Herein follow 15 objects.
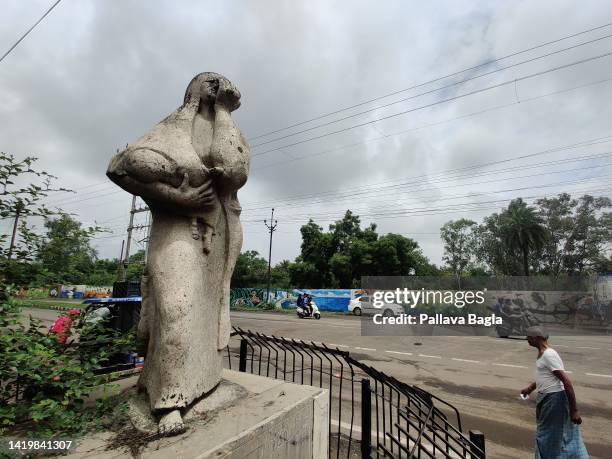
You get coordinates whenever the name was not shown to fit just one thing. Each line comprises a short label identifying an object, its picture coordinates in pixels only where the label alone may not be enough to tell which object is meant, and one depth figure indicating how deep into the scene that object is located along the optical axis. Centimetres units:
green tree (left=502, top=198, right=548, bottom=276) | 3425
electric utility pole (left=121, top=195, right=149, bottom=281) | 2158
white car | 2072
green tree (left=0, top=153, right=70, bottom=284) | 230
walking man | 334
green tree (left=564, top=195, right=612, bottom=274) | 3238
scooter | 2370
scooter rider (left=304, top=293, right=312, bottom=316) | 2380
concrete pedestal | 191
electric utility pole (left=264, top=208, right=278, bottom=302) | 3329
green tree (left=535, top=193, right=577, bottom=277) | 3434
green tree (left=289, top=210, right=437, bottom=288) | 3206
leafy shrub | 198
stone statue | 231
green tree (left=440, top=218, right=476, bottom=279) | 4222
